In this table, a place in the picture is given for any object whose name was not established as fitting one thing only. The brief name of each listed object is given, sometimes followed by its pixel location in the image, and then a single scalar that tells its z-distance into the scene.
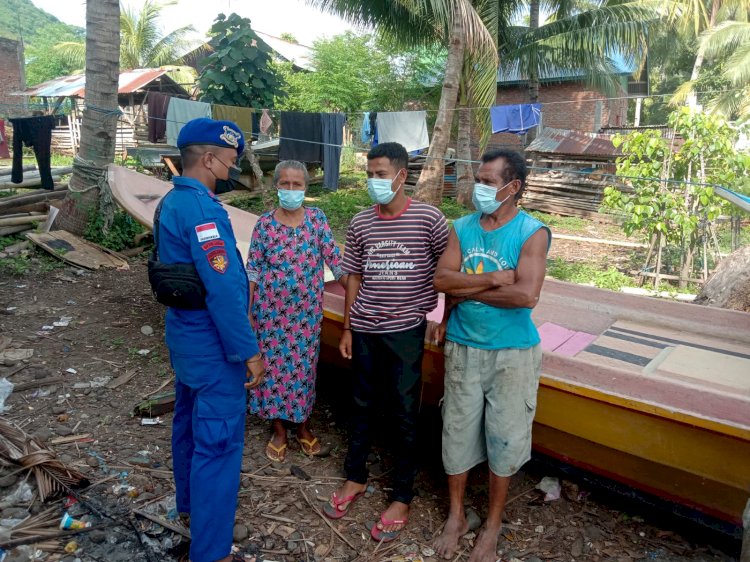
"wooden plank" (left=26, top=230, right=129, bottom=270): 6.10
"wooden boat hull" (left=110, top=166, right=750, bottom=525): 2.26
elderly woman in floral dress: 2.94
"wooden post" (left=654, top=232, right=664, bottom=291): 6.79
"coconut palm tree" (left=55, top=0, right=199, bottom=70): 24.11
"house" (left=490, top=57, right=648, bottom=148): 17.62
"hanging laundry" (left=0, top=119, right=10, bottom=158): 6.36
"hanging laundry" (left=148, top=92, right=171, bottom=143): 9.30
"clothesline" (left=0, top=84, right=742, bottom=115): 11.09
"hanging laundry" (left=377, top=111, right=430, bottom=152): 11.12
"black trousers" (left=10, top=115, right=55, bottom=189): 6.05
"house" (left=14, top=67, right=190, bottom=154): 18.34
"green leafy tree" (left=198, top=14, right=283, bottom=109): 10.38
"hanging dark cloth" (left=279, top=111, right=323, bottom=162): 9.38
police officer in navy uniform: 2.08
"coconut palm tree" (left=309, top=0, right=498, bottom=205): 10.10
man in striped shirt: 2.58
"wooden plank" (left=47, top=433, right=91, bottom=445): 3.13
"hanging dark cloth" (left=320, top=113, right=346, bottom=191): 9.52
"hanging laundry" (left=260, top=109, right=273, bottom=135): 9.67
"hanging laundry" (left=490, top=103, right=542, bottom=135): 12.38
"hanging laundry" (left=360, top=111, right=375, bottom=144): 11.22
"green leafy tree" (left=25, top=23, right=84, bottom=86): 29.16
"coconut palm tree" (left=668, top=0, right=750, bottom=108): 17.72
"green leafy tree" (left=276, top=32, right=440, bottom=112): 18.19
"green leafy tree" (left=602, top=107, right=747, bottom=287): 6.21
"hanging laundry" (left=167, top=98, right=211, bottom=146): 9.10
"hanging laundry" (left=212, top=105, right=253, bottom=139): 9.27
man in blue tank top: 2.31
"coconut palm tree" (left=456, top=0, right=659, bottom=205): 13.12
